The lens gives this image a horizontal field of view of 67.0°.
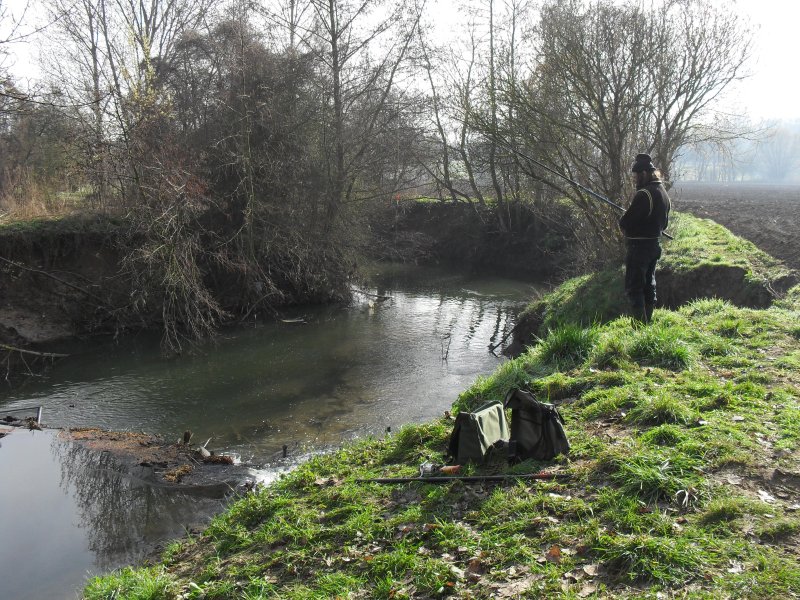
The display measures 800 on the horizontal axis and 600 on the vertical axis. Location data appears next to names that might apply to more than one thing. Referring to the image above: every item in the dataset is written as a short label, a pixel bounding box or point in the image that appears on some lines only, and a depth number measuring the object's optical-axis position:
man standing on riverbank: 7.96
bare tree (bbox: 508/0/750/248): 13.45
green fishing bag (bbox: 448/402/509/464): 5.07
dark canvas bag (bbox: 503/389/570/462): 4.90
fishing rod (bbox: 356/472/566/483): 4.62
